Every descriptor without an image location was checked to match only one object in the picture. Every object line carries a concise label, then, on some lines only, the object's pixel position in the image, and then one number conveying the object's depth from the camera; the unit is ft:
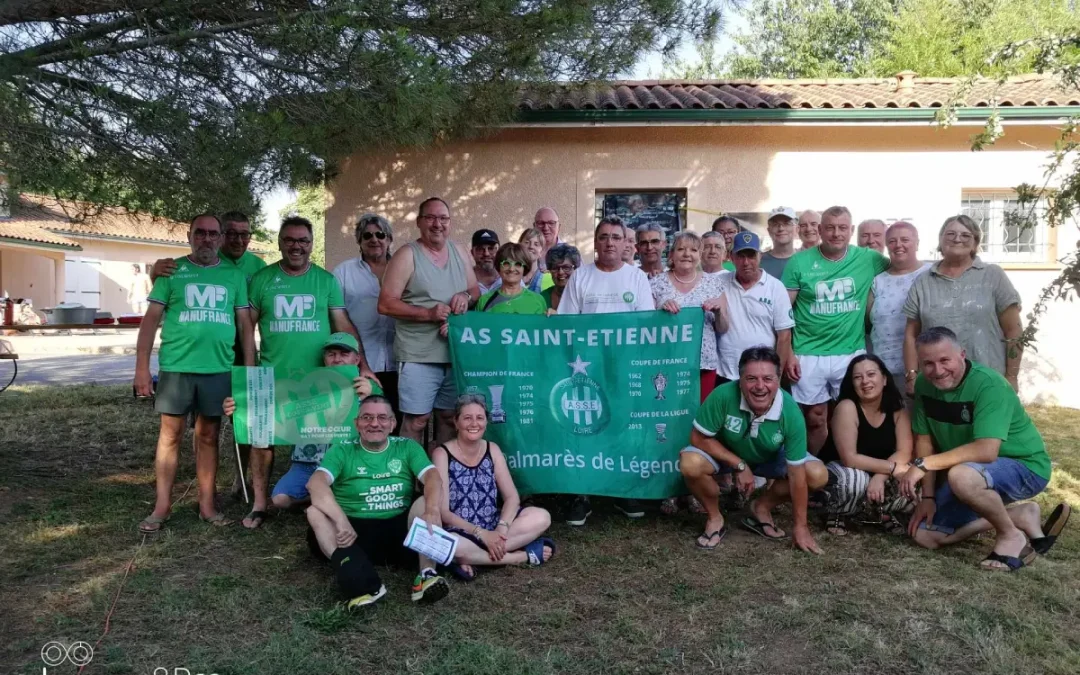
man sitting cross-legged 13.51
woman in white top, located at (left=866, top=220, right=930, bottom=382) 17.58
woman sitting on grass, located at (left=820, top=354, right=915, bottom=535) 15.84
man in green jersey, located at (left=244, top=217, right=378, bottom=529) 16.75
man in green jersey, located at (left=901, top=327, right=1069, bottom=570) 14.56
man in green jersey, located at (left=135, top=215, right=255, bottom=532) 16.21
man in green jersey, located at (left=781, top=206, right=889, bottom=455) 17.58
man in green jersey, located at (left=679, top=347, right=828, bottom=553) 15.16
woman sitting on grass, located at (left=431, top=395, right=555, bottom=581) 14.15
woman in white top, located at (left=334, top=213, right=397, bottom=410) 18.57
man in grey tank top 16.60
